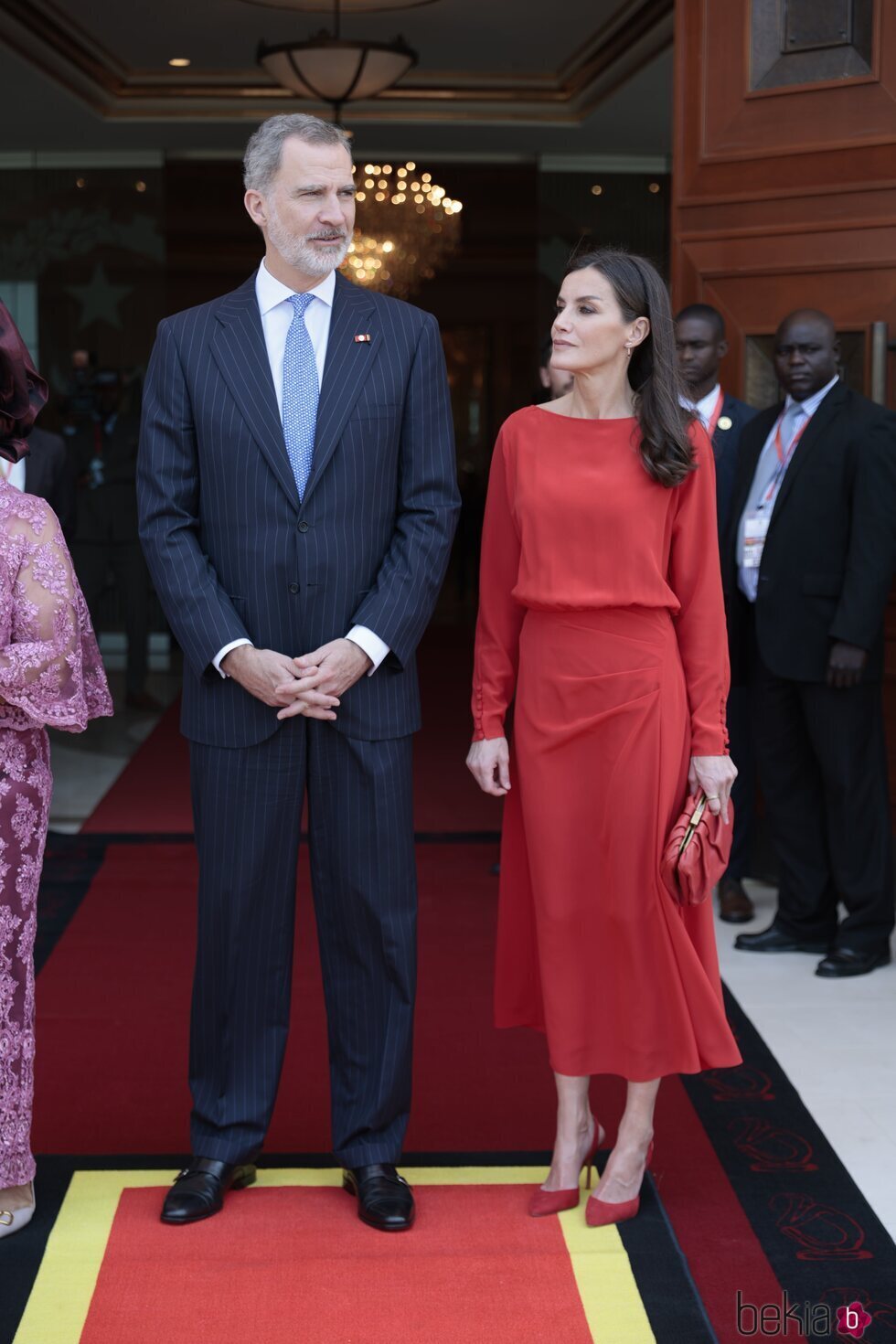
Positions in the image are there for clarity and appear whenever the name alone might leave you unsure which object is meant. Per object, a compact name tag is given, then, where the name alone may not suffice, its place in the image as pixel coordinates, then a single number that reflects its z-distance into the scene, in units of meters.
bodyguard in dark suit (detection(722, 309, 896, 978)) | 4.34
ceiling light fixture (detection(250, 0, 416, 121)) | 7.04
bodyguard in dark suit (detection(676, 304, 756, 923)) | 4.73
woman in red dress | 2.77
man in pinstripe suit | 2.72
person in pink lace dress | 2.60
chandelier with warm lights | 9.94
